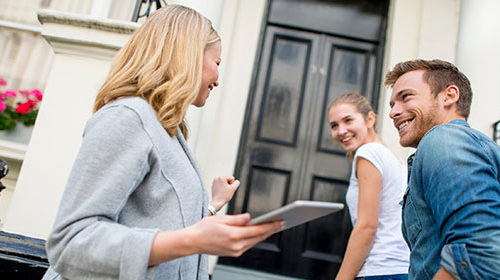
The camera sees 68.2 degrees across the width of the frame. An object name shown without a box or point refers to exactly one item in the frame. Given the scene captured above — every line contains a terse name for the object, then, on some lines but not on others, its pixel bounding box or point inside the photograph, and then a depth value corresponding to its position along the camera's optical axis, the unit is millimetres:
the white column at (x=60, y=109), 2230
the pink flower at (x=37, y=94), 3563
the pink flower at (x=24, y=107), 3490
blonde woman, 877
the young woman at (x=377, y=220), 1835
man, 978
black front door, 3834
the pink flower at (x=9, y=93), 3585
